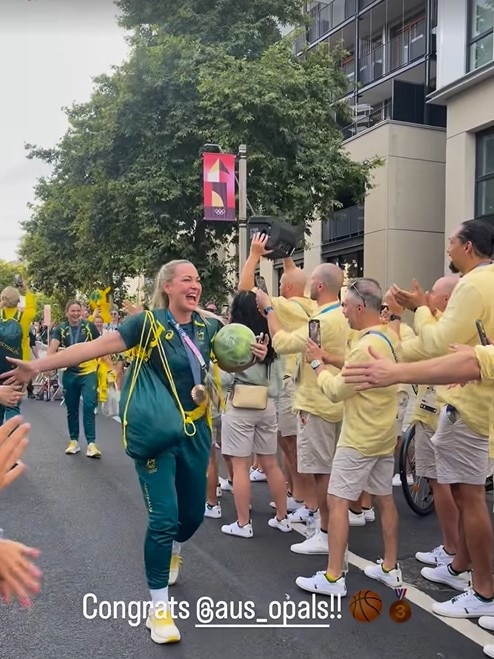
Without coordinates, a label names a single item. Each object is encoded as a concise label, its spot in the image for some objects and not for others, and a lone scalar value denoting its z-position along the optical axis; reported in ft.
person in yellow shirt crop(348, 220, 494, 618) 11.58
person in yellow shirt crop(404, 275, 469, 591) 14.03
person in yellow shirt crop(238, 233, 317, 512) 15.85
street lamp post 40.42
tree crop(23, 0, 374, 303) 51.78
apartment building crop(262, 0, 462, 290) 70.85
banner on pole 41.37
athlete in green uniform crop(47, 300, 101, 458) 26.50
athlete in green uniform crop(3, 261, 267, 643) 11.56
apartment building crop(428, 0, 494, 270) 54.19
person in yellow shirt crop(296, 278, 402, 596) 13.04
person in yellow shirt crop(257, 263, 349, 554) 15.15
